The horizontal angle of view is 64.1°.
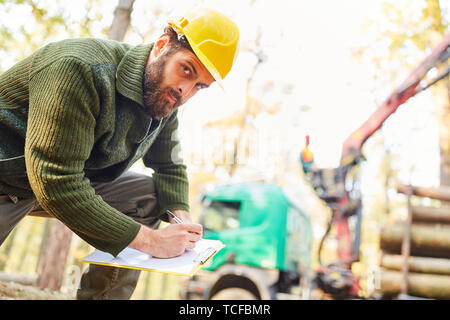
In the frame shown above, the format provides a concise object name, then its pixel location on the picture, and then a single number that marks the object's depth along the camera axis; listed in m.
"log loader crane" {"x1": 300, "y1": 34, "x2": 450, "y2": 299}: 4.62
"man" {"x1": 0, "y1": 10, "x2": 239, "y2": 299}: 1.33
